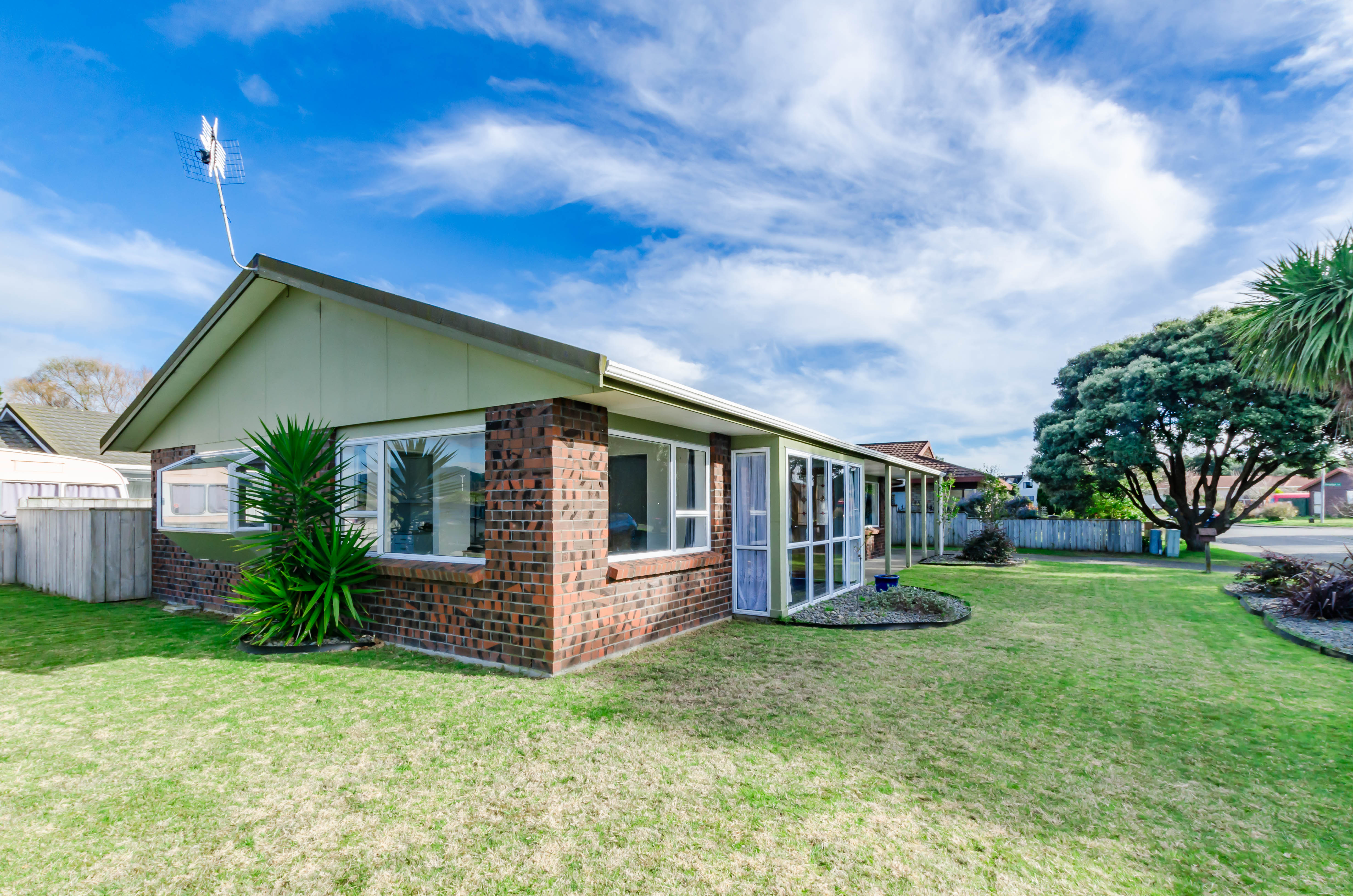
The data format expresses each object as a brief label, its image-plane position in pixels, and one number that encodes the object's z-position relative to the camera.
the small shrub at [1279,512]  44.56
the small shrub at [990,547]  16.22
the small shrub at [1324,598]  8.13
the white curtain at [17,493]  14.03
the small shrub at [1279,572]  9.66
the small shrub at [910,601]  8.84
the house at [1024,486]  28.91
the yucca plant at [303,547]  6.50
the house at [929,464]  23.41
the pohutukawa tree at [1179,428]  17.41
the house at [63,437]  17.06
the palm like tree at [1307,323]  8.52
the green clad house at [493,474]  5.61
